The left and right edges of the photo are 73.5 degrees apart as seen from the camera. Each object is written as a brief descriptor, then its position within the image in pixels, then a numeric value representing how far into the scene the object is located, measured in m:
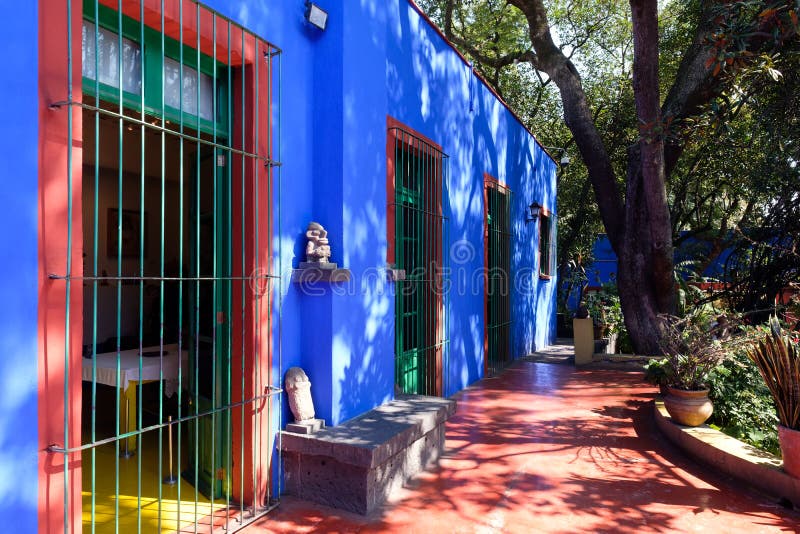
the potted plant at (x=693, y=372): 4.50
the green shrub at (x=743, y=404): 4.38
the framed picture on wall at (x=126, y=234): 6.49
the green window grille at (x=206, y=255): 2.58
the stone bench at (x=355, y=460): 3.20
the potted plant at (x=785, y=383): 3.42
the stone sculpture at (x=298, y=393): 3.44
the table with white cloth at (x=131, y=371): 3.92
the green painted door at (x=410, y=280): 5.29
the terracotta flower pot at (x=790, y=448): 3.40
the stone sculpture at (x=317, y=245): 3.48
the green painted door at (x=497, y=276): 7.94
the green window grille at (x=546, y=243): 11.50
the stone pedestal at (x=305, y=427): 3.39
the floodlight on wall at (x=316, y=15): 3.56
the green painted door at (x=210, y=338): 3.32
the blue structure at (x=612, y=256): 13.98
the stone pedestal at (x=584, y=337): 8.96
